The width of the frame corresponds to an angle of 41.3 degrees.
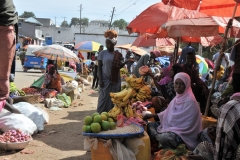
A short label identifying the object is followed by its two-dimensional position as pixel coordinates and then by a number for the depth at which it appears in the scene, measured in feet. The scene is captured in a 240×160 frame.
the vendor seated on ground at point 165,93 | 20.44
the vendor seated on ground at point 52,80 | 34.24
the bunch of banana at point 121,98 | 17.92
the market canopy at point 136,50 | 62.57
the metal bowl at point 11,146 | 17.28
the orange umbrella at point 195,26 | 15.76
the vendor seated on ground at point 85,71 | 62.04
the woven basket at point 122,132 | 13.89
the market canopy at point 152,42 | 37.62
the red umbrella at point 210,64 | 47.96
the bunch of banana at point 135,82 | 20.20
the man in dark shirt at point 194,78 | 20.75
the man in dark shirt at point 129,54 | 61.21
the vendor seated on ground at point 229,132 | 10.39
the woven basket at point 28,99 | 27.61
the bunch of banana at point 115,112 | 17.01
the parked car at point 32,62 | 79.18
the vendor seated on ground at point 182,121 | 14.51
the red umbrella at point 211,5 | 14.15
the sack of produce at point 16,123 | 18.99
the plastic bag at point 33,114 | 22.16
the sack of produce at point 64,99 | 33.46
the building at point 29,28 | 193.98
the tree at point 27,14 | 430.45
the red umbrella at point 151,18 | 21.72
